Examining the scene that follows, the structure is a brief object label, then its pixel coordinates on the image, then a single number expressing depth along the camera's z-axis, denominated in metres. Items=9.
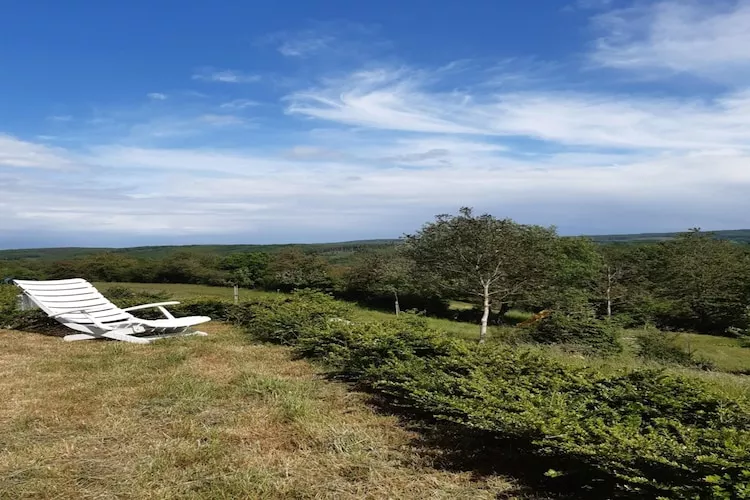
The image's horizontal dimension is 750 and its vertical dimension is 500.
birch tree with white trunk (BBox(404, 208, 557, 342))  18.44
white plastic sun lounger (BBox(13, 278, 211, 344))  7.90
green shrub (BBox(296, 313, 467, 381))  5.38
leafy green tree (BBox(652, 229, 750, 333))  29.51
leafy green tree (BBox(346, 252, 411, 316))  33.72
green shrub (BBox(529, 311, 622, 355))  14.14
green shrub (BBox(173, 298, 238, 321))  10.19
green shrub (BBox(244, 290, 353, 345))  7.58
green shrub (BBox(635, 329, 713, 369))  13.51
